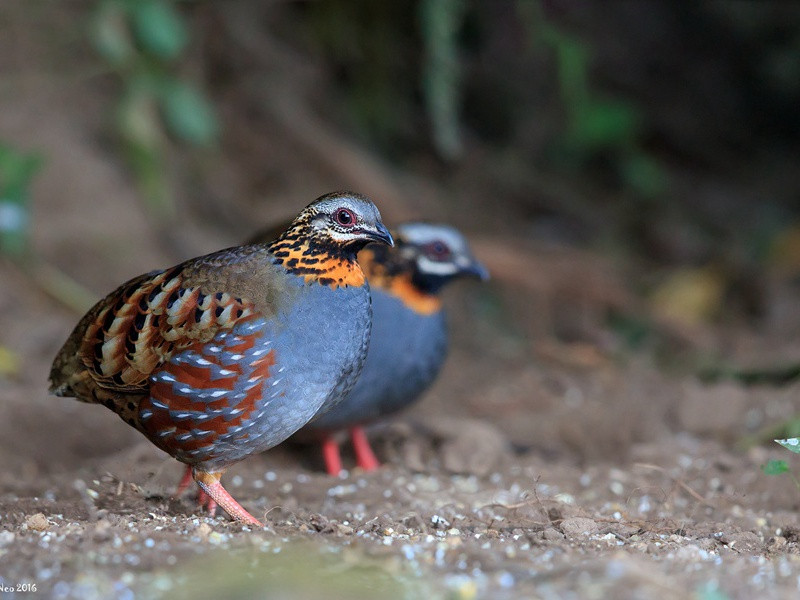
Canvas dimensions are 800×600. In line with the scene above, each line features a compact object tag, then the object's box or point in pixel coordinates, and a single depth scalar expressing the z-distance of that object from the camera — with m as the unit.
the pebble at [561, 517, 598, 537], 7.61
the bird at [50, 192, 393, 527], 7.91
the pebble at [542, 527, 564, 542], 7.32
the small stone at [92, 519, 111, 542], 6.55
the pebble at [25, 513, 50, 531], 7.12
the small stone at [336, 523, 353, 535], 7.48
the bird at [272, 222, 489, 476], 10.99
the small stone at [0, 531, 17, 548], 6.52
